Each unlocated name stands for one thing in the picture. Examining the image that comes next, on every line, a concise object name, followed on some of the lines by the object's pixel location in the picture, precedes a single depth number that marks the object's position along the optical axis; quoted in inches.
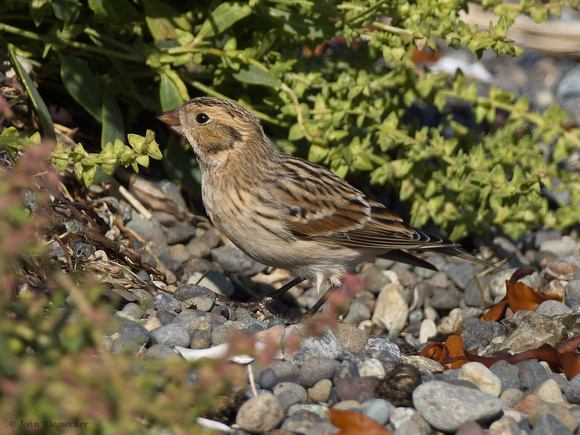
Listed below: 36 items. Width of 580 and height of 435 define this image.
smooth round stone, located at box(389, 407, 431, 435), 213.2
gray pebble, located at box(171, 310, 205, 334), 276.9
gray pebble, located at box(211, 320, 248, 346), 269.5
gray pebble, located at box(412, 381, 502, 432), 217.2
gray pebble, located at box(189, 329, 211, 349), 264.1
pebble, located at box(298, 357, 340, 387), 239.8
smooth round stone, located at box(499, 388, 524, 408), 248.4
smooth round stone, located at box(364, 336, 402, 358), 285.1
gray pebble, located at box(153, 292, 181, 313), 303.6
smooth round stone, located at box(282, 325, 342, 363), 256.4
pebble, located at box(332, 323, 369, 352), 291.3
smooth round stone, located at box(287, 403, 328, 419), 216.8
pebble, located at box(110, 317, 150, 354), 237.3
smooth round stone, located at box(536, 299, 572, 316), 339.0
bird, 352.3
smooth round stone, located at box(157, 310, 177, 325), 281.3
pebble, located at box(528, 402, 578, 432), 220.7
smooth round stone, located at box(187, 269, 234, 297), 387.9
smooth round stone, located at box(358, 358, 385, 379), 247.4
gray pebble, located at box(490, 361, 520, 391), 262.8
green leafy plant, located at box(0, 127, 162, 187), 269.9
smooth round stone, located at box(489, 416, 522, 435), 215.0
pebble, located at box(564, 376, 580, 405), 251.9
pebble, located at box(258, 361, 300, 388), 234.4
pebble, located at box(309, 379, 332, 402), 232.7
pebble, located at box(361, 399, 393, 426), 214.2
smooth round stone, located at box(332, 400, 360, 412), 218.1
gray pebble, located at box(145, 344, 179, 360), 238.2
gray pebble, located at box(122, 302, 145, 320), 283.0
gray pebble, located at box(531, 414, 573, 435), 210.1
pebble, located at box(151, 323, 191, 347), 256.8
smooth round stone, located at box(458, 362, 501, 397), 249.6
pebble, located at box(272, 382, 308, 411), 224.2
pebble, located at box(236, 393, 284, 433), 205.3
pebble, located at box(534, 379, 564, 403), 250.1
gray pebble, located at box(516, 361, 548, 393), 265.4
